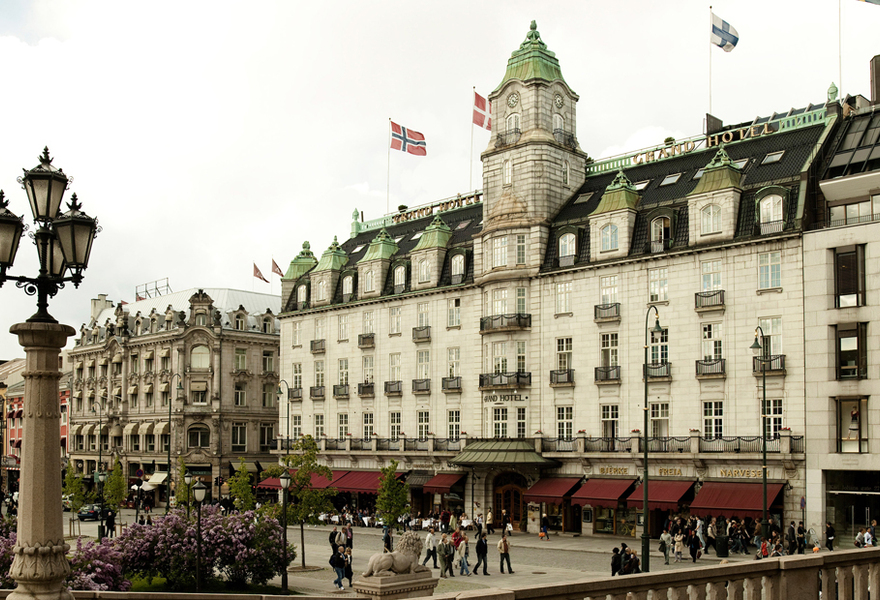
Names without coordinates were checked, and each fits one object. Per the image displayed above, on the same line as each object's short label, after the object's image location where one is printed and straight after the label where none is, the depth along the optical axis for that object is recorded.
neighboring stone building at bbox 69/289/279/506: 86.50
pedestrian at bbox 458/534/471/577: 38.53
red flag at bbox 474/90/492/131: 65.56
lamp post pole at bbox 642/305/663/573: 33.28
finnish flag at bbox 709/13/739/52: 54.81
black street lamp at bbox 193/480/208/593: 30.78
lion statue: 22.41
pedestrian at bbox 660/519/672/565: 41.42
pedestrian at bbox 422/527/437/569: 40.81
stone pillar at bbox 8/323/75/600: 11.05
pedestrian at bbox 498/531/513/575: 38.53
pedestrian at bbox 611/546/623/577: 34.00
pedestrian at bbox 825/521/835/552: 42.13
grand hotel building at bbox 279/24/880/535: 48.19
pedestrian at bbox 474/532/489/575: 38.38
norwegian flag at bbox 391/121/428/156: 69.75
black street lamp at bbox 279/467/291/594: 34.03
